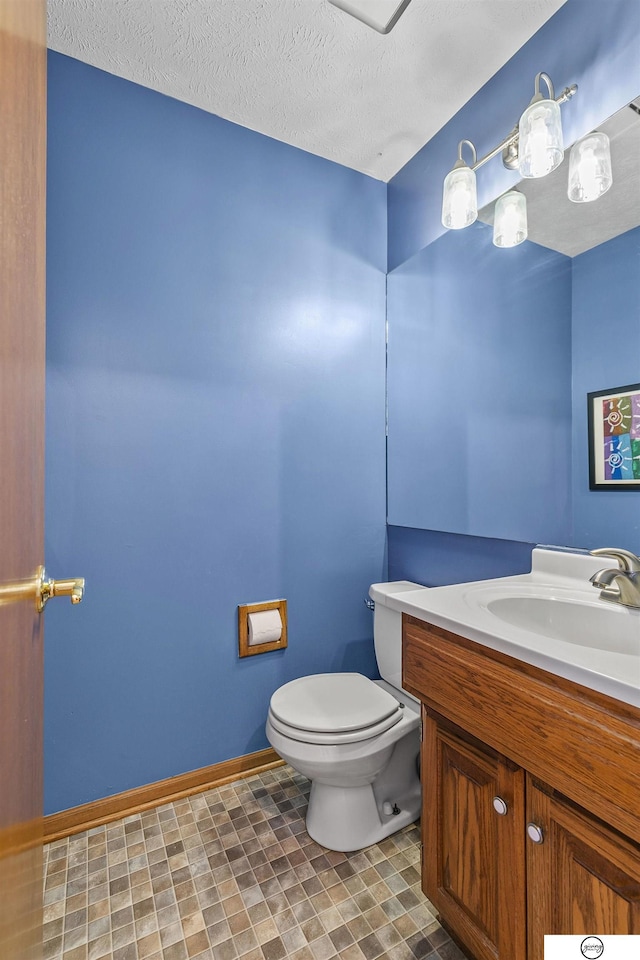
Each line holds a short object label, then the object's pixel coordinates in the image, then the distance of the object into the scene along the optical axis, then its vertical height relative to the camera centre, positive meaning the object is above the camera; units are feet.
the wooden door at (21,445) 1.32 +0.15
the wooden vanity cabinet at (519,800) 2.17 -1.87
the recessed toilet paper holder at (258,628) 5.50 -1.79
